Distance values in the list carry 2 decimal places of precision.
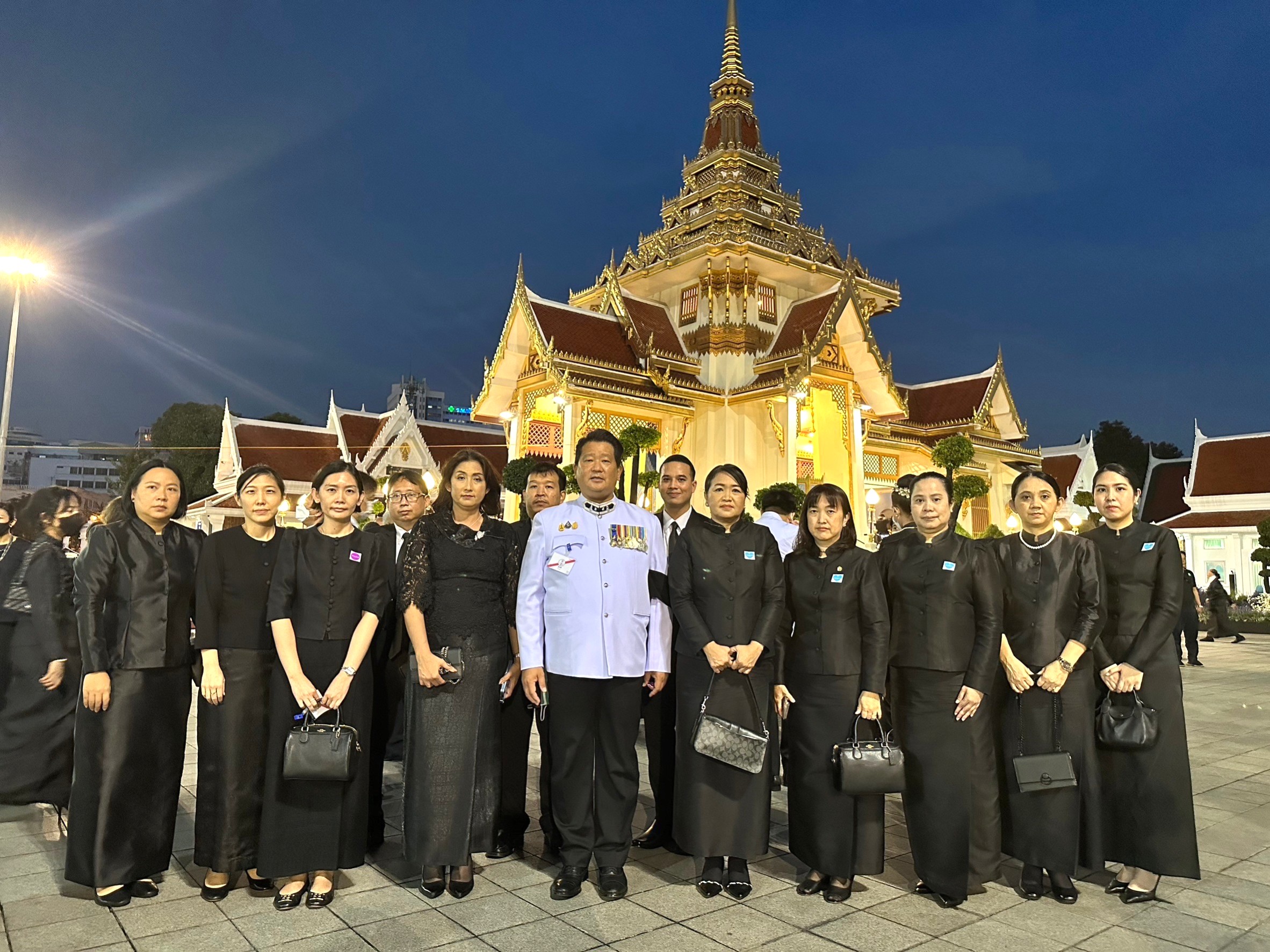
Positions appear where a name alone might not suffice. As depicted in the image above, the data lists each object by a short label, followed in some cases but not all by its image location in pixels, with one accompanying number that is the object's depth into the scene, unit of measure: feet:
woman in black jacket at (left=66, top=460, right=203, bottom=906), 12.11
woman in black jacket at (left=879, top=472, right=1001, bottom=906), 12.68
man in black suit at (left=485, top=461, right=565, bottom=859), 14.42
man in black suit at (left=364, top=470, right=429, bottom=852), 14.62
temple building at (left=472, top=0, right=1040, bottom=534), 63.67
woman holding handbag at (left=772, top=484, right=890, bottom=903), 12.82
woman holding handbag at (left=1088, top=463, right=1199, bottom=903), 12.85
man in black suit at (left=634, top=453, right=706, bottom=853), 15.12
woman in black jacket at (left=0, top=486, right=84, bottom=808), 15.90
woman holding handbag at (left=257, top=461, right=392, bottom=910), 12.18
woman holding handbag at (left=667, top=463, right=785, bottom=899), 13.00
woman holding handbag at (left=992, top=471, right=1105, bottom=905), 12.85
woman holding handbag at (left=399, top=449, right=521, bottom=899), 12.60
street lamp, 59.36
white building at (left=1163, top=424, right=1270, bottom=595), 90.74
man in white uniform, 13.01
